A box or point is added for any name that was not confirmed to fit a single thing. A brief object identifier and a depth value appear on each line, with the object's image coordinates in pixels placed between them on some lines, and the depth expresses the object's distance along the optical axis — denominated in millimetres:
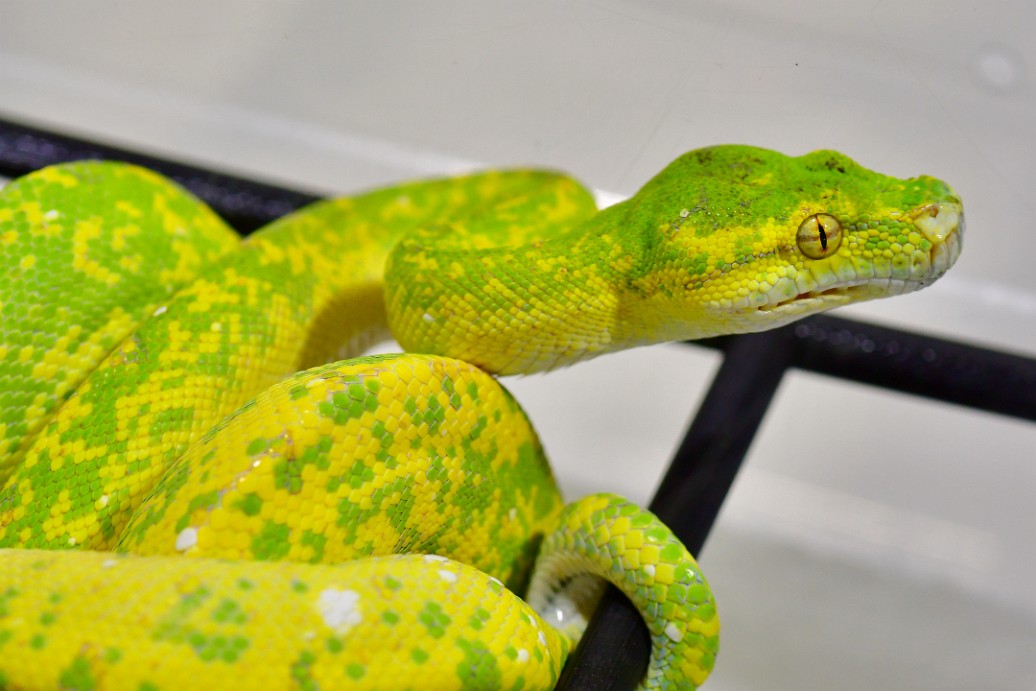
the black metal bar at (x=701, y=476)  289
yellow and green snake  262
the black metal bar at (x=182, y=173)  368
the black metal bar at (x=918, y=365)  359
